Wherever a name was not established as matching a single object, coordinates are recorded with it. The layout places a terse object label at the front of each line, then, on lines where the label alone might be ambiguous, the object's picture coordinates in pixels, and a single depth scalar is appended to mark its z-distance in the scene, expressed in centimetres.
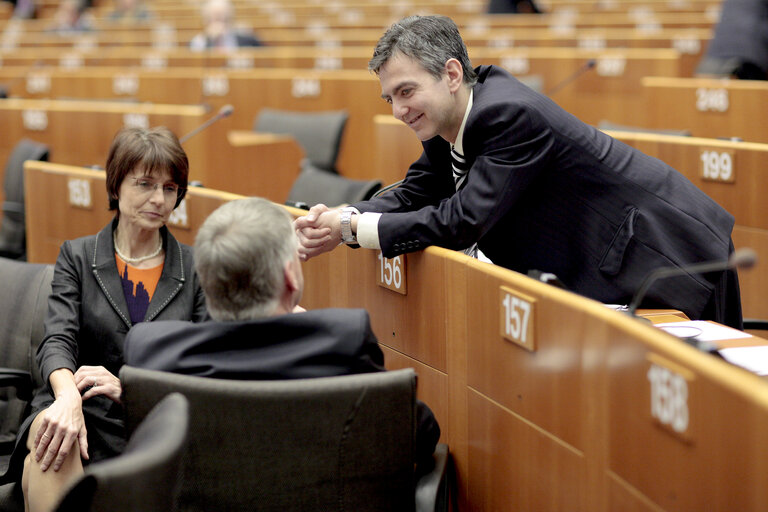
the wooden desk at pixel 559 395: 333
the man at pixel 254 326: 358
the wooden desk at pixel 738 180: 487
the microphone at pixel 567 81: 725
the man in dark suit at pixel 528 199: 401
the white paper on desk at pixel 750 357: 365
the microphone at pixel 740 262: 345
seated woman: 391
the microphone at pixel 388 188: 435
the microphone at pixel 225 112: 532
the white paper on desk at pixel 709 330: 385
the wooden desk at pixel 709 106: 561
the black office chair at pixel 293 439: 348
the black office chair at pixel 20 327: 437
